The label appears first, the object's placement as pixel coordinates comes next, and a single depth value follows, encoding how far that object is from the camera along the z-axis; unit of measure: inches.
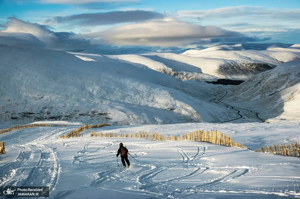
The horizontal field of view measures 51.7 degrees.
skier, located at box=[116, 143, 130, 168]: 666.2
